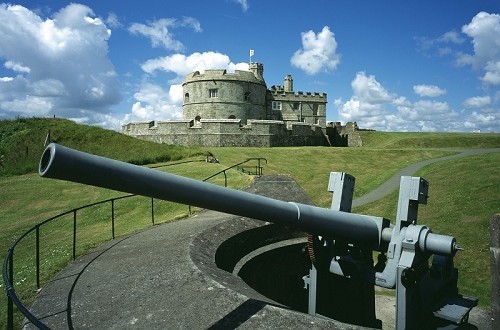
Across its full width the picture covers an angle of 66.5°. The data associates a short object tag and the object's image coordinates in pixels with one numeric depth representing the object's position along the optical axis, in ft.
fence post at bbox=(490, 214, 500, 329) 17.03
